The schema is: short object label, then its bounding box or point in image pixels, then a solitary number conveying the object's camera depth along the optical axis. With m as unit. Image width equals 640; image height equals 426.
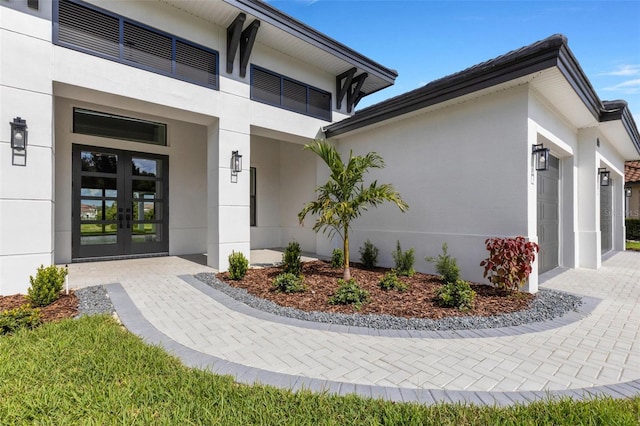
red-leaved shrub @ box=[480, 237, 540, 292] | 5.42
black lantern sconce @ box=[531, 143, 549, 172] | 5.82
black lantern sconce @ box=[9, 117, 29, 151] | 5.45
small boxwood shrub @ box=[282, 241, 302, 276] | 7.11
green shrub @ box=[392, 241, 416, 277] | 7.30
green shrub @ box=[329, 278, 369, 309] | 5.07
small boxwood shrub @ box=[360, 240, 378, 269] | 8.60
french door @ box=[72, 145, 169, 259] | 8.85
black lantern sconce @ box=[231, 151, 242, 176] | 8.18
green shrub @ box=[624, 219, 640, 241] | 17.42
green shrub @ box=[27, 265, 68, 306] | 4.85
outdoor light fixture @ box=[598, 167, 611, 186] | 10.00
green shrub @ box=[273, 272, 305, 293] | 5.81
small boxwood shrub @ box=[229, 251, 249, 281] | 6.94
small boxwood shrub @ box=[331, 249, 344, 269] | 8.42
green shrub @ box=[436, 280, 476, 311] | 4.84
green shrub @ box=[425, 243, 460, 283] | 6.39
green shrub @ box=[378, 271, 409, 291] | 5.97
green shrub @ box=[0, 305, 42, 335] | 3.75
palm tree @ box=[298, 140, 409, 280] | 6.48
